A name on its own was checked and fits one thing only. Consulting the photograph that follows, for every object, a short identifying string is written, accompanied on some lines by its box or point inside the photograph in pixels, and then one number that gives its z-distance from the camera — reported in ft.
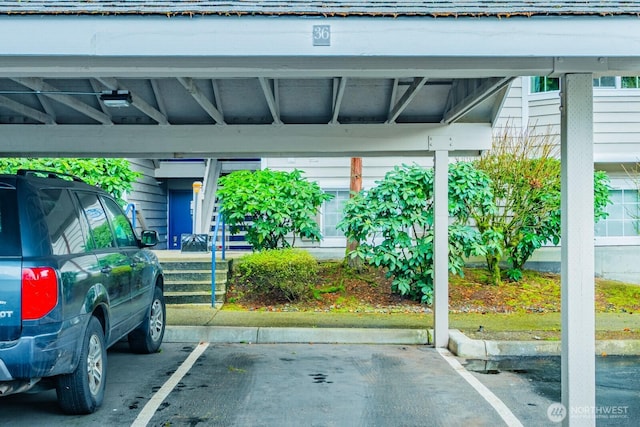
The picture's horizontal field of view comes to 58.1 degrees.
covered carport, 12.65
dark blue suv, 13.39
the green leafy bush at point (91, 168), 34.65
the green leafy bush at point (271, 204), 34.81
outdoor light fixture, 18.84
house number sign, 12.73
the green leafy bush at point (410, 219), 32.24
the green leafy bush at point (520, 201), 34.76
